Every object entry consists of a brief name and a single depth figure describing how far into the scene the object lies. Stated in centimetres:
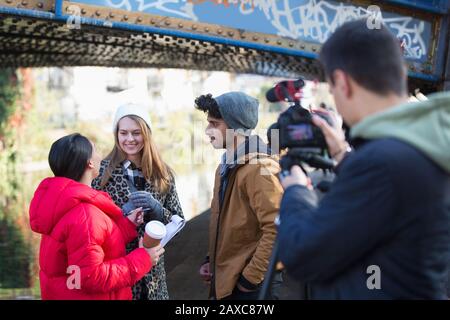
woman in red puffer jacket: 234
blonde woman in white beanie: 311
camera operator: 138
